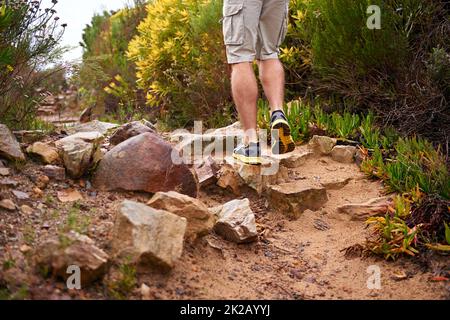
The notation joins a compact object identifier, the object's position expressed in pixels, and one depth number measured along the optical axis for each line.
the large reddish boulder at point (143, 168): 3.62
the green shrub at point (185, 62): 6.17
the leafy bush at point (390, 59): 4.73
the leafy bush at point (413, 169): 3.60
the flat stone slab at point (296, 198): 3.96
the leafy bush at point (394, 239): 3.29
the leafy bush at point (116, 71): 7.79
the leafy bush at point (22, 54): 4.12
